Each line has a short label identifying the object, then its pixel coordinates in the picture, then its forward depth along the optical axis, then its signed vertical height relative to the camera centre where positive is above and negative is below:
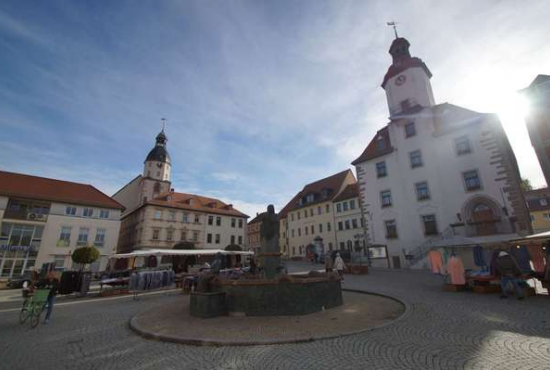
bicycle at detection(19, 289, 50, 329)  8.04 -1.16
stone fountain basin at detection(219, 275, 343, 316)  8.13 -1.08
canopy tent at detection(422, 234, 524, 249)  12.00 +0.74
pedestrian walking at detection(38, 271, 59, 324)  8.48 -0.65
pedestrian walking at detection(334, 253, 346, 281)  19.19 -0.38
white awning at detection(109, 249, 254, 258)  19.07 +0.84
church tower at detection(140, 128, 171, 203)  48.01 +16.83
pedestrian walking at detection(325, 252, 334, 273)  17.80 -0.21
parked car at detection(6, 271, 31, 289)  22.42 -1.32
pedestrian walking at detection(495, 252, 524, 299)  9.66 -0.56
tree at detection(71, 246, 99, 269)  23.44 +0.93
